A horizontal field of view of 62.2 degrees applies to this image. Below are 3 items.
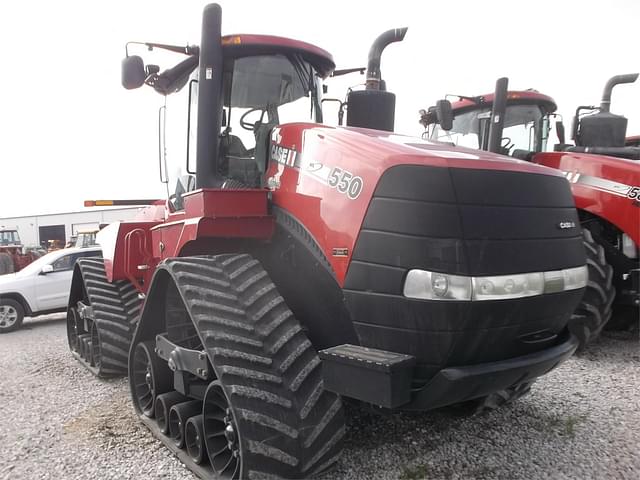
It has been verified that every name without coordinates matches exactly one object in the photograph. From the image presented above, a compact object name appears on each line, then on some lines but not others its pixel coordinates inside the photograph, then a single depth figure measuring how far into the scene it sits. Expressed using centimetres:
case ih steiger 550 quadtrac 236
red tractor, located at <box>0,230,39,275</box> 1619
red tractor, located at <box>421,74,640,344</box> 518
